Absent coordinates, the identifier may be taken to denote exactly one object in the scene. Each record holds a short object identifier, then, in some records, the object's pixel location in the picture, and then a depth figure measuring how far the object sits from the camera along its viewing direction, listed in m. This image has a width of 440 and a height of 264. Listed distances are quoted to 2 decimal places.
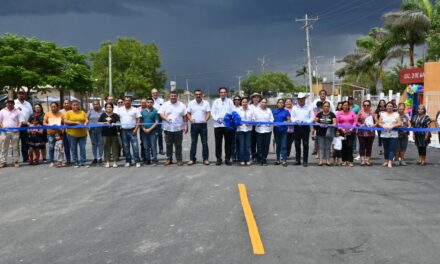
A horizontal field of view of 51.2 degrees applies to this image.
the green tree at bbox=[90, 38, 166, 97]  66.25
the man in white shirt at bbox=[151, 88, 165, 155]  13.92
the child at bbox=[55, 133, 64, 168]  11.55
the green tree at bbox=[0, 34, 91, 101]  29.77
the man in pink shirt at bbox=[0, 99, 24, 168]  11.83
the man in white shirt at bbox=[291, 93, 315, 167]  11.35
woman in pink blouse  11.30
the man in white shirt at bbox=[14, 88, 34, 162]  12.30
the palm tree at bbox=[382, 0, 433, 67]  29.85
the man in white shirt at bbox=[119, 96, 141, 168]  11.48
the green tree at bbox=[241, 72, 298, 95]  114.62
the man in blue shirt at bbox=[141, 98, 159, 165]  11.65
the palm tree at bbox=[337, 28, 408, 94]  40.06
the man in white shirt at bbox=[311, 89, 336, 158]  12.14
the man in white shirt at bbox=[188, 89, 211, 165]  11.45
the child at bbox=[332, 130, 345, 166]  11.28
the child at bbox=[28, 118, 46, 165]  12.01
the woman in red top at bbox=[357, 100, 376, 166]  11.51
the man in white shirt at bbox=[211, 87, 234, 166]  11.42
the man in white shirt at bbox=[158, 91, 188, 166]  11.42
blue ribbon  11.25
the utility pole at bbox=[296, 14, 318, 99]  45.65
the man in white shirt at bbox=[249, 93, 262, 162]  11.75
